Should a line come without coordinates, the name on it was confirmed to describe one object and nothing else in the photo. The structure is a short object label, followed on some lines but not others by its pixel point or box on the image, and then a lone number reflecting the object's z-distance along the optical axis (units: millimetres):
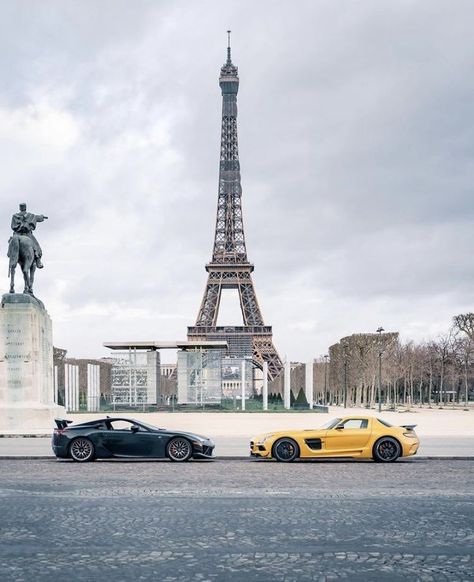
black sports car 19750
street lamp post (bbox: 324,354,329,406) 90325
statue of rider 31891
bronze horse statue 31719
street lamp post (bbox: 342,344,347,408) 73000
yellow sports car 19656
